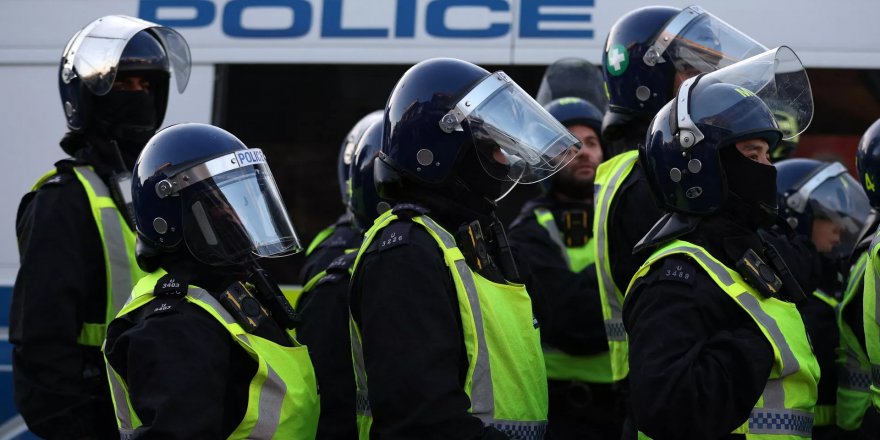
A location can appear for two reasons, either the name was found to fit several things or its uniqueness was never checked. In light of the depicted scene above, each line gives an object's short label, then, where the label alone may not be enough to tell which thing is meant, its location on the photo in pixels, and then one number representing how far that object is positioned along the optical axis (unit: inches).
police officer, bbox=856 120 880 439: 241.3
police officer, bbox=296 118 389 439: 260.7
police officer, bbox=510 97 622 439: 322.3
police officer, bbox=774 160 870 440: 326.6
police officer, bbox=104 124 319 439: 199.3
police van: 400.8
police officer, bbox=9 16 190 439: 268.8
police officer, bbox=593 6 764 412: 275.0
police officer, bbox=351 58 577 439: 201.2
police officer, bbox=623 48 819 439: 204.8
